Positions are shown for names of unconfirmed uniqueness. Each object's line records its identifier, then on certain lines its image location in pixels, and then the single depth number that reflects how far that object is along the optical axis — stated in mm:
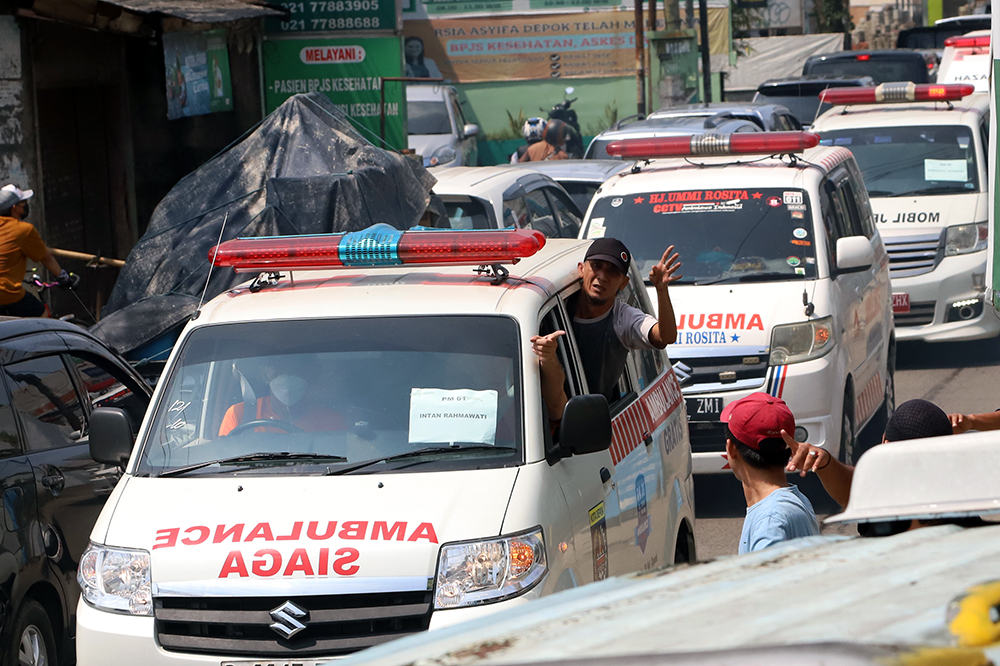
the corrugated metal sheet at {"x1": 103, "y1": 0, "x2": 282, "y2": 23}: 25000
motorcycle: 53587
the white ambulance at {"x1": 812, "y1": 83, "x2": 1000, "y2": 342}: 23500
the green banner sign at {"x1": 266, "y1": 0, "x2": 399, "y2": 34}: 31047
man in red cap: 7723
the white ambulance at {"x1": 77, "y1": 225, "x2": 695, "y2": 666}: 8273
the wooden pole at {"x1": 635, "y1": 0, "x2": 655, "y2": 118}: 48969
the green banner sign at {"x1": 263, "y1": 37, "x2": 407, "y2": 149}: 30969
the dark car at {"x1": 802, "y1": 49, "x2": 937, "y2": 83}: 46625
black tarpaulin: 19547
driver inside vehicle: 9492
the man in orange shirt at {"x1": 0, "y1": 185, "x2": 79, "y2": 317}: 19844
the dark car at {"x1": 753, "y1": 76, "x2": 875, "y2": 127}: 42875
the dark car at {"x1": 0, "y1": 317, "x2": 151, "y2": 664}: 10430
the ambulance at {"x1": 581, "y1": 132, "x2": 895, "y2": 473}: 15828
